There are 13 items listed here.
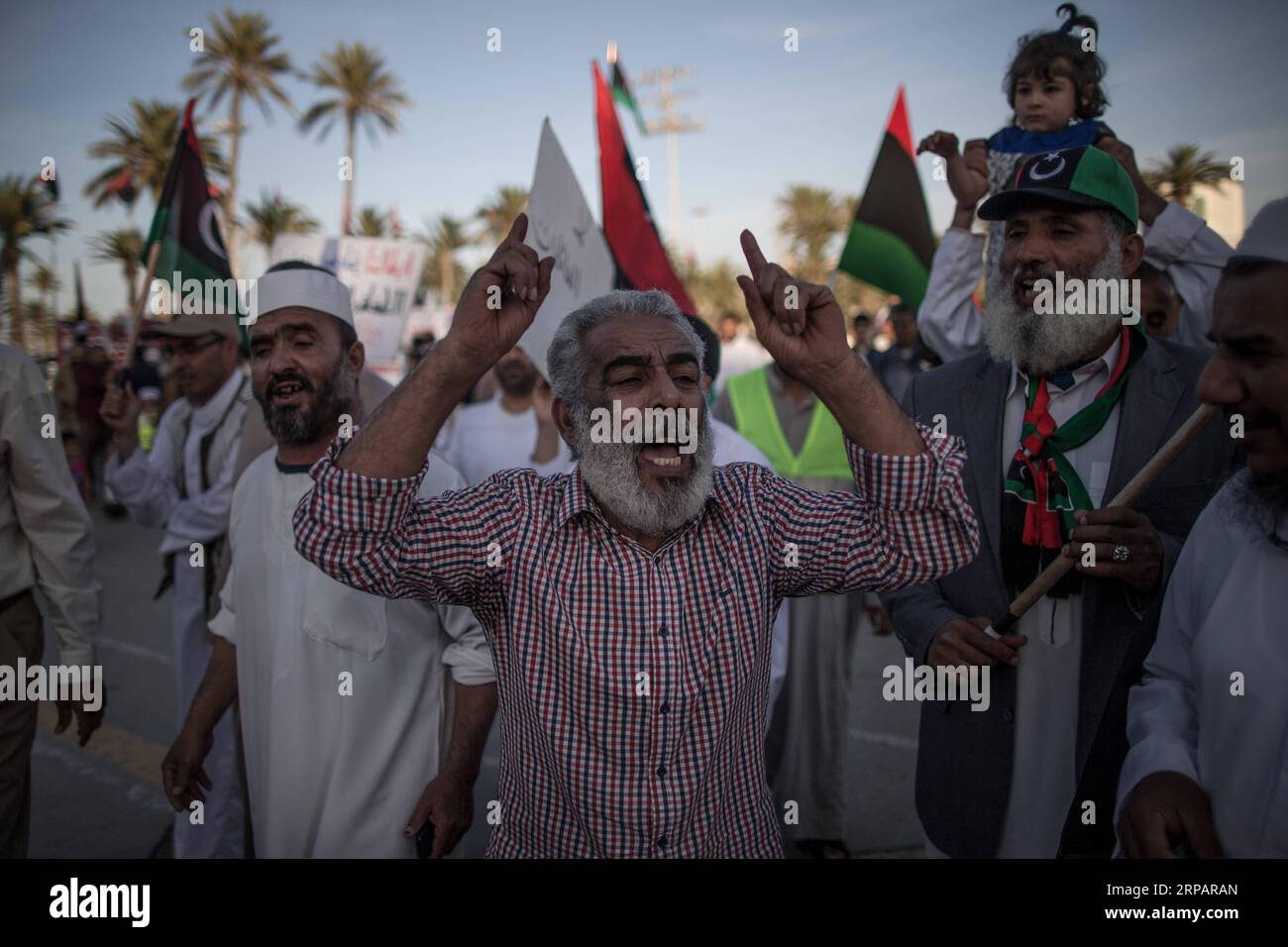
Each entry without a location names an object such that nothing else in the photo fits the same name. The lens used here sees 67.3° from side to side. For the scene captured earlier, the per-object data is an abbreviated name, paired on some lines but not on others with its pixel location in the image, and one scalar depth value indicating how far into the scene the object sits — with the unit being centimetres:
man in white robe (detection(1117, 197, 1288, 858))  168
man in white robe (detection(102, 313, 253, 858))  395
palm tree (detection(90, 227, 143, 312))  2583
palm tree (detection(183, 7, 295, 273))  3394
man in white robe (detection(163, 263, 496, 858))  257
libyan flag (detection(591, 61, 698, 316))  443
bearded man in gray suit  239
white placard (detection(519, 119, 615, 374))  376
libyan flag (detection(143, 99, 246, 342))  470
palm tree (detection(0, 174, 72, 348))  914
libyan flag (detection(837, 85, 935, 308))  448
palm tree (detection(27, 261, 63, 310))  1934
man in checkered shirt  184
